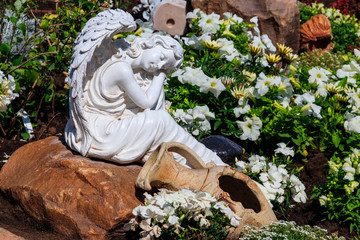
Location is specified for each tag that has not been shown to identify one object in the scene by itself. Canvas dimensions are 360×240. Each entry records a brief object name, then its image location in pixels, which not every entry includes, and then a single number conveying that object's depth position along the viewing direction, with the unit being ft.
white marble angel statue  25.27
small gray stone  32.22
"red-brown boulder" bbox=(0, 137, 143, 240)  23.63
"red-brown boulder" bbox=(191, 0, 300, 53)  49.39
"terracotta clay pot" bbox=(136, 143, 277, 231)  23.52
